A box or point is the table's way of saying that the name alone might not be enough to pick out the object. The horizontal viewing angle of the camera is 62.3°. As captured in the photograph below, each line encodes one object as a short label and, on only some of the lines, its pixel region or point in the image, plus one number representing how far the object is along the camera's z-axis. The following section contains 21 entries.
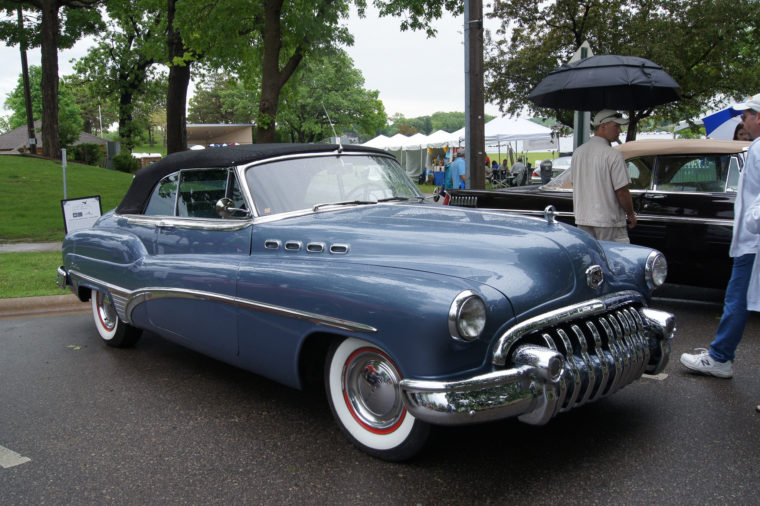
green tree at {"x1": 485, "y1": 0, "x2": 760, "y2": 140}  15.85
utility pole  8.73
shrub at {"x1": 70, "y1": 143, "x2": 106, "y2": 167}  30.65
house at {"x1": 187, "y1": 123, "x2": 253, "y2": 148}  39.22
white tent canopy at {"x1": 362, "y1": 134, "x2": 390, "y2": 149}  35.51
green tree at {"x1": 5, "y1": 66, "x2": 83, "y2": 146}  76.94
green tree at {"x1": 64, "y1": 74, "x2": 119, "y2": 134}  100.14
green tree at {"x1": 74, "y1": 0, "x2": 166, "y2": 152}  31.23
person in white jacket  3.65
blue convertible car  2.64
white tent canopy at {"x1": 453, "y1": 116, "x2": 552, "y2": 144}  23.44
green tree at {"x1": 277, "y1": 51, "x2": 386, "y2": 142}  54.78
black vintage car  5.77
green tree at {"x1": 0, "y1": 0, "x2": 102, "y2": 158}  22.78
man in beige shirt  5.05
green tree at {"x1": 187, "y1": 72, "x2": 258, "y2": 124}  88.39
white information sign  8.35
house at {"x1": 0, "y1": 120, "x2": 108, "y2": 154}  64.34
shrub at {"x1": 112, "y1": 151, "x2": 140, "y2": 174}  30.70
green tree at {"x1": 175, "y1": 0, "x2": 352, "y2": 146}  13.23
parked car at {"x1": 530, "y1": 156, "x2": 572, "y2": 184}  24.65
